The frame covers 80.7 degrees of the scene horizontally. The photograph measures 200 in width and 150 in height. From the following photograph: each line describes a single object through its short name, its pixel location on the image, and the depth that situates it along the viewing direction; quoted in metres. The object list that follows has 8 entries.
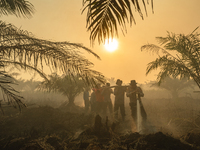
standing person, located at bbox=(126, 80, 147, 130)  5.45
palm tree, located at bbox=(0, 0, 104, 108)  2.37
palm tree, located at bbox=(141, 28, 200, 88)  4.94
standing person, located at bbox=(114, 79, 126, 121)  5.94
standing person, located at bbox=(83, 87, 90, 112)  9.79
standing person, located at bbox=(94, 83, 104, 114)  7.20
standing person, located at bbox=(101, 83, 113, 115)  6.91
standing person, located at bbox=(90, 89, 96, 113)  8.23
